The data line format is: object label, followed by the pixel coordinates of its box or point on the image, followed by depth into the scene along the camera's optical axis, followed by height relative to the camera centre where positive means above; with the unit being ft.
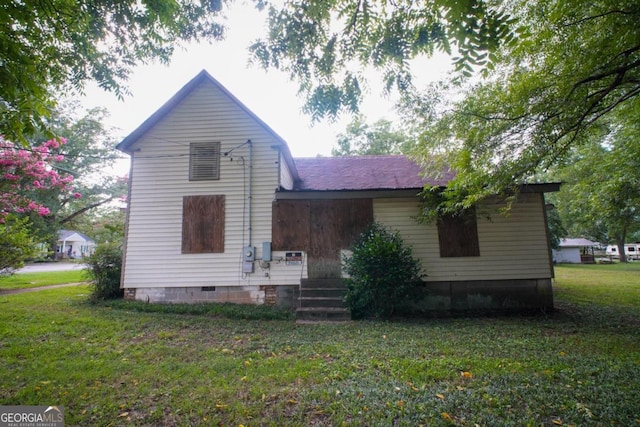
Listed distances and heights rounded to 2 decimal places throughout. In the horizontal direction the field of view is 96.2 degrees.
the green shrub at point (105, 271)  26.25 -1.18
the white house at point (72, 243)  129.08 +7.53
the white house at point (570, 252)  99.50 -0.64
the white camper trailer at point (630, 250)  122.90 -0.25
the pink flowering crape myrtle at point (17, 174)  34.71 +10.87
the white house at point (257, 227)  24.75 +2.43
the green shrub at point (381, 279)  21.26 -1.88
